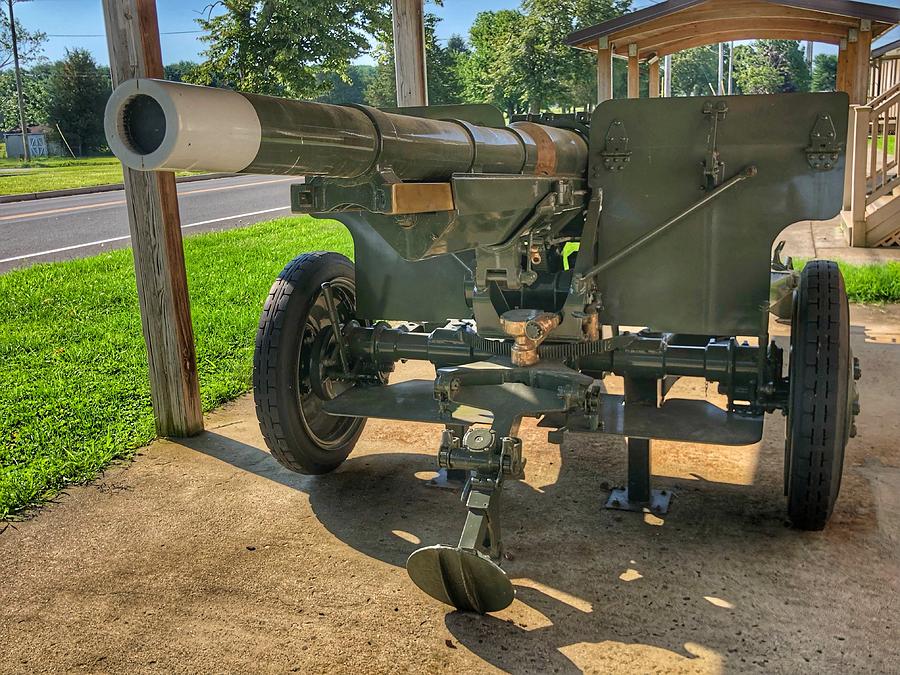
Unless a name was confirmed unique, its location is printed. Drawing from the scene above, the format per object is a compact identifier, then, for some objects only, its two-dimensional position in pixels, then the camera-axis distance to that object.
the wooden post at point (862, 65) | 9.96
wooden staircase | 10.10
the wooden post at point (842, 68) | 10.23
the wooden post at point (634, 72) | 10.79
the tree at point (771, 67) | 60.53
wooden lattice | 10.54
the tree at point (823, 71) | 64.69
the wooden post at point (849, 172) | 10.74
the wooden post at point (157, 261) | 4.33
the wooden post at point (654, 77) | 10.87
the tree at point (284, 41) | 18.91
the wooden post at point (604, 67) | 10.54
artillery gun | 3.03
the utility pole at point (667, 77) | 22.73
